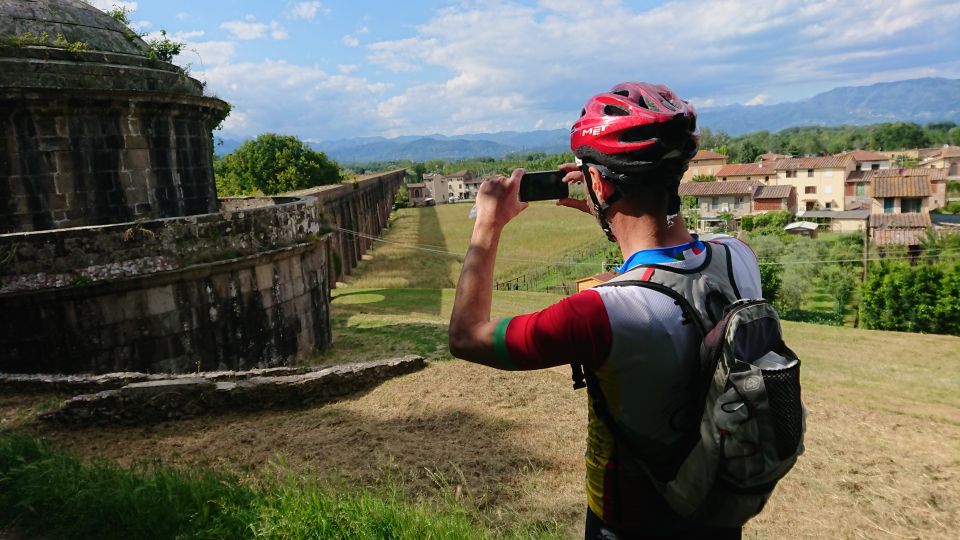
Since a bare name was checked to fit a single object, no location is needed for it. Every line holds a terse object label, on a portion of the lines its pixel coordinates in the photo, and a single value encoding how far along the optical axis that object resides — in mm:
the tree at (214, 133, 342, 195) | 52500
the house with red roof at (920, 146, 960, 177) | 88375
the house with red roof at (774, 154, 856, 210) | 66062
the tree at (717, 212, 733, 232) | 56031
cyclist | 2057
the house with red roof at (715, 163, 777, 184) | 72000
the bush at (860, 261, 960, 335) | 25438
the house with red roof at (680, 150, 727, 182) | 89062
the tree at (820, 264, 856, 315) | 30359
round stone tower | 12031
